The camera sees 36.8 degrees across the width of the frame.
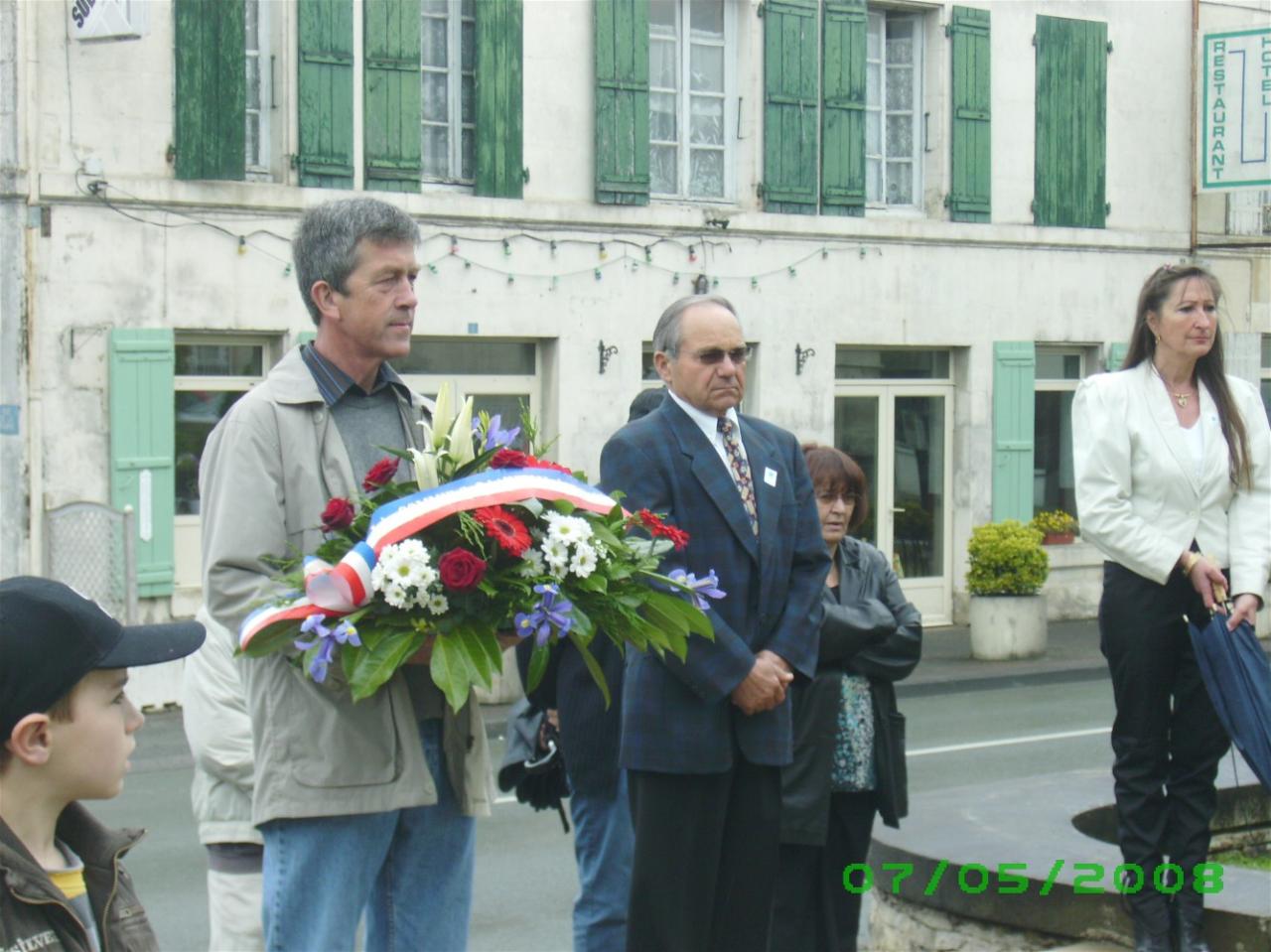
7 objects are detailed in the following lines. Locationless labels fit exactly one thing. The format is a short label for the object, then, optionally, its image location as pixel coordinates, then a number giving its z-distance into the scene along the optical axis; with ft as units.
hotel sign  69.46
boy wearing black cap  8.71
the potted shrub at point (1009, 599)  59.21
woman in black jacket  18.45
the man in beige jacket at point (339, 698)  12.48
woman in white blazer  18.69
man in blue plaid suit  16.43
